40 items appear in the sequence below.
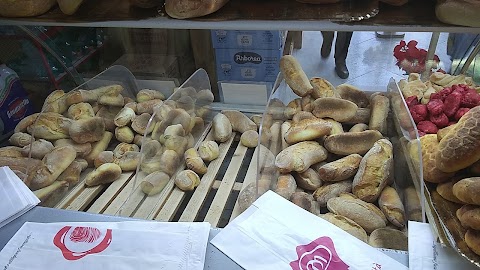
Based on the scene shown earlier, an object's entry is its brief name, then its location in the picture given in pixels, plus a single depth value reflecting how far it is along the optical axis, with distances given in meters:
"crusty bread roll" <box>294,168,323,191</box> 1.12
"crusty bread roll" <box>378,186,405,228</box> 0.99
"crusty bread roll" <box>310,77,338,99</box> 1.36
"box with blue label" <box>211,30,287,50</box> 1.62
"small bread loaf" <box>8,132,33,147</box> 1.40
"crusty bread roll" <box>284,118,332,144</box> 1.20
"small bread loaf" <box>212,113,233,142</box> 1.47
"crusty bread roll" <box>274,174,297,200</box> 1.08
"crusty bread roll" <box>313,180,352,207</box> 1.08
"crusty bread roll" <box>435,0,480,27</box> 0.73
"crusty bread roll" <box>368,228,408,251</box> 0.91
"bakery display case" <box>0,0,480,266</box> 0.89
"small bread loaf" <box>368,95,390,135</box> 1.25
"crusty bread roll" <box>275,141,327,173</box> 1.13
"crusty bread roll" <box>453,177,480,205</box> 0.78
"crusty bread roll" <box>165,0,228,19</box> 0.84
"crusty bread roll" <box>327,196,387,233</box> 0.99
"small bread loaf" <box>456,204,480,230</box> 0.77
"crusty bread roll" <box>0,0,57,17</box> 0.96
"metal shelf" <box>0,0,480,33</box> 0.79
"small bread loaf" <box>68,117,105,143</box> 1.39
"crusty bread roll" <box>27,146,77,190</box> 1.21
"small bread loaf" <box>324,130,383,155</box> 1.16
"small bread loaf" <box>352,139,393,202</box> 1.05
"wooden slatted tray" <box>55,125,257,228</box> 1.15
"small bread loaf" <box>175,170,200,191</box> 1.24
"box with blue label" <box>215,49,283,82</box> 1.69
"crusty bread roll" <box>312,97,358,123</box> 1.28
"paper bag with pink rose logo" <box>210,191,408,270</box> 0.84
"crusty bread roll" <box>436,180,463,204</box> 0.88
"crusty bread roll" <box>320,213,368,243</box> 0.95
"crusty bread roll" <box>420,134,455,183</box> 0.91
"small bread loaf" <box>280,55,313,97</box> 1.35
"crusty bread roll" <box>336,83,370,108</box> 1.38
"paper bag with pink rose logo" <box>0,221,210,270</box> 0.90
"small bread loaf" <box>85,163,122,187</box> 1.29
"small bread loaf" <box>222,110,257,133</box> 1.49
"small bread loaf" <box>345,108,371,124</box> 1.30
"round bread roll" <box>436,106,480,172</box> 0.81
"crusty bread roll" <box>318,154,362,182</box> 1.10
